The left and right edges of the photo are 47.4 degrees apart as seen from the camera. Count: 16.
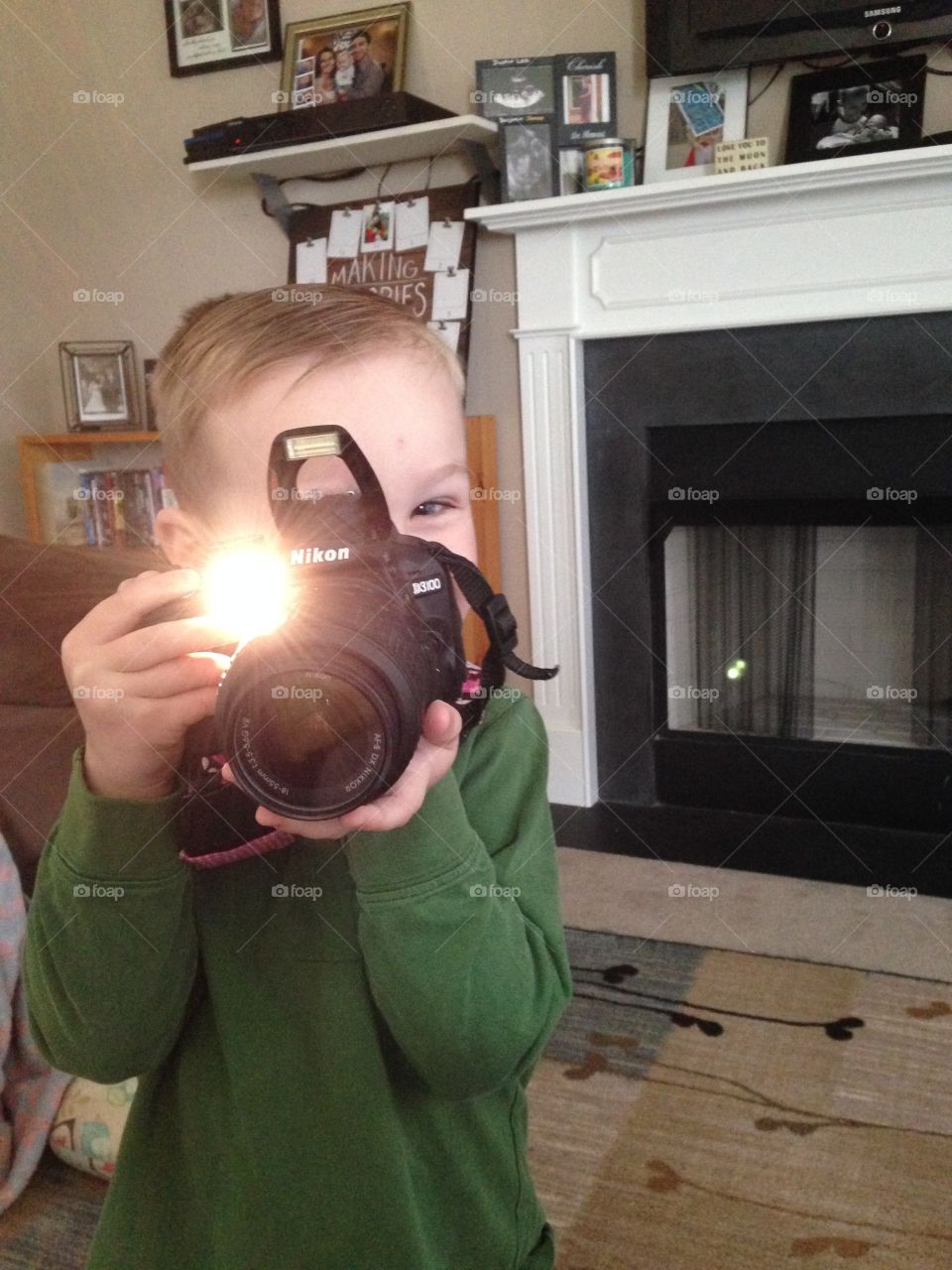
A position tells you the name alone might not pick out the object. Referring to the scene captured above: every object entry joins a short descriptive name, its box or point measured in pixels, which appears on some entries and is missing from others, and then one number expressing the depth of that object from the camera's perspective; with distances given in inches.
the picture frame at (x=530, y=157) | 80.6
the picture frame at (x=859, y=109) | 72.3
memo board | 88.0
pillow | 44.9
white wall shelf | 82.5
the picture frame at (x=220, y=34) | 93.2
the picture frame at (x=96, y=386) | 102.1
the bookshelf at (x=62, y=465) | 102.3
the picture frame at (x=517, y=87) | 81.3
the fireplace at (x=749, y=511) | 74.5
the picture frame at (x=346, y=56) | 87.4
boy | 20.9
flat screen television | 70.6
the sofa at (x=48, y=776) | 45.0
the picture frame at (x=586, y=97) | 79.4
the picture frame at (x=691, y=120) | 77.5
